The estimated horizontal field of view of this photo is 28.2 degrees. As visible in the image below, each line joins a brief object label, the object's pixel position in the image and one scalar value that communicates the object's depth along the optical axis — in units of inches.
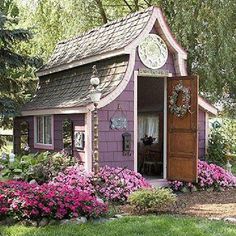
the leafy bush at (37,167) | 409.1
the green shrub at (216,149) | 511.2
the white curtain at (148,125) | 582.6
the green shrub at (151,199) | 339.6
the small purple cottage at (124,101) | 426.6
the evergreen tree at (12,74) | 519.5
